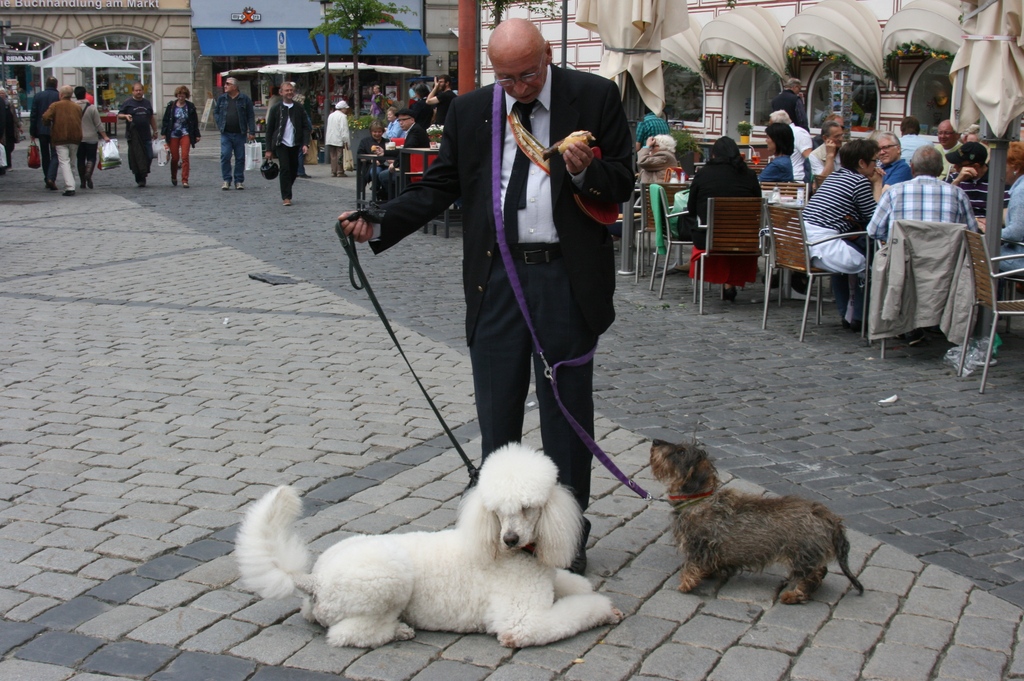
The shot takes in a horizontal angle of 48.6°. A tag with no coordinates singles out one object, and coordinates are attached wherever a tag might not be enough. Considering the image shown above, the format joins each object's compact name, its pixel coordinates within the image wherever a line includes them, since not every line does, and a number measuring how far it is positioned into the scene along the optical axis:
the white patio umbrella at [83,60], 34.03
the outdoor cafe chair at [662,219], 10.31
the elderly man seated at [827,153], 12.80
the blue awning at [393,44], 45.50
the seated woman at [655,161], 12.05
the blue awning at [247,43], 43.91
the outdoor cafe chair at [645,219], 10.65
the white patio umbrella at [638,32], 10.47
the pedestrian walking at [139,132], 19.98
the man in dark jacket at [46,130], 19.56
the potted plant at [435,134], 16.02
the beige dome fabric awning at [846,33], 22.30
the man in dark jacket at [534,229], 3.98
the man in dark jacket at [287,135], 17.25
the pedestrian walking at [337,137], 23.69
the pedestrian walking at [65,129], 18.62
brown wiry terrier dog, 3.99
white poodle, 3.53
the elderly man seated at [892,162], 10.12
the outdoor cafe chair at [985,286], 7.04
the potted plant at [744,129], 19.27
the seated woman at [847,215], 8.55
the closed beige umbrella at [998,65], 7.35
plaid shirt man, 7.98
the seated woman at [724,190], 9.83
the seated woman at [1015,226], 8.17
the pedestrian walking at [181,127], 20.09
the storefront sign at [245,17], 44.88
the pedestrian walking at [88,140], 19.58
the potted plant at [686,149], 15.89
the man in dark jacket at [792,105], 16.58
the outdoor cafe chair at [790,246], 8.57
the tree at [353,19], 30.62
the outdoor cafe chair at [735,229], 9.59
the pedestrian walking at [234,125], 19.43
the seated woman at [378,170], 15.88
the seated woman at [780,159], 11.53
